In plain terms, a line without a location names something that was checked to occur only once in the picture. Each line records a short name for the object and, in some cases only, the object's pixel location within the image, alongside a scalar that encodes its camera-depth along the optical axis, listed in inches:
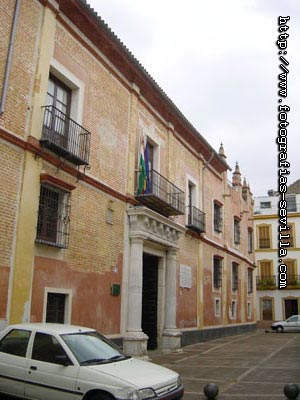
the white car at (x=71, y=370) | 249.9
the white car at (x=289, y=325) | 1292.6
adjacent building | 1656.0
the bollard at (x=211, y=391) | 331.3
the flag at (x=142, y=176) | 614.3
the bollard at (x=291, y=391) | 318.0
